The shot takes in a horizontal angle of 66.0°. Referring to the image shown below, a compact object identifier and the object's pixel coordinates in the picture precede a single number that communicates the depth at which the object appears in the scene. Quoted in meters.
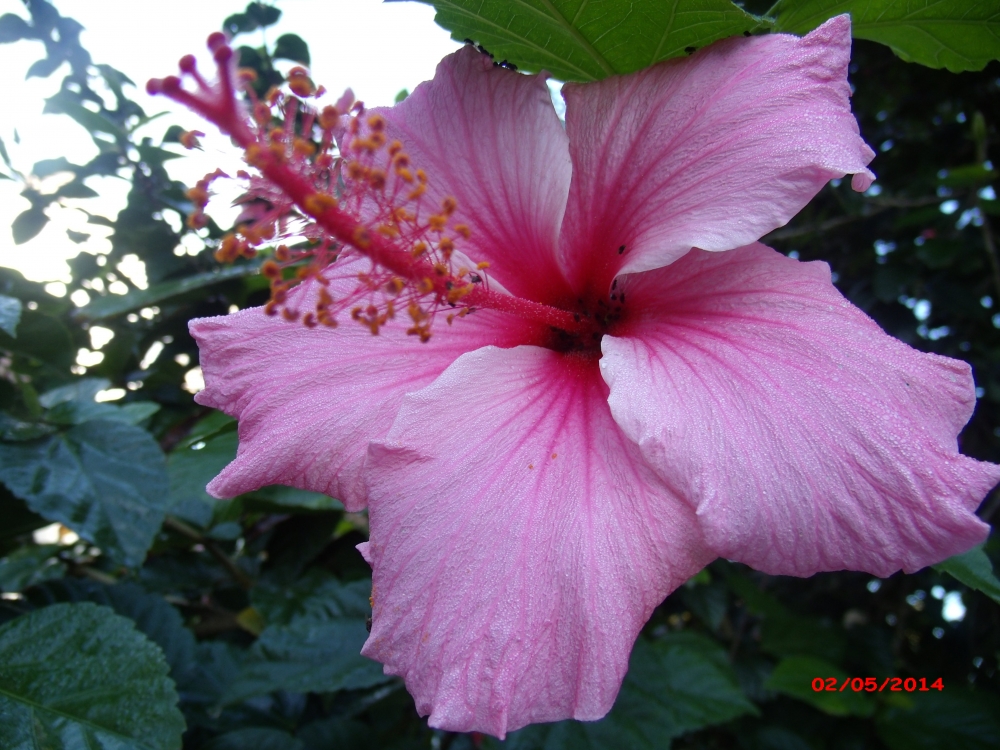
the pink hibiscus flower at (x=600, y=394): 0.11
